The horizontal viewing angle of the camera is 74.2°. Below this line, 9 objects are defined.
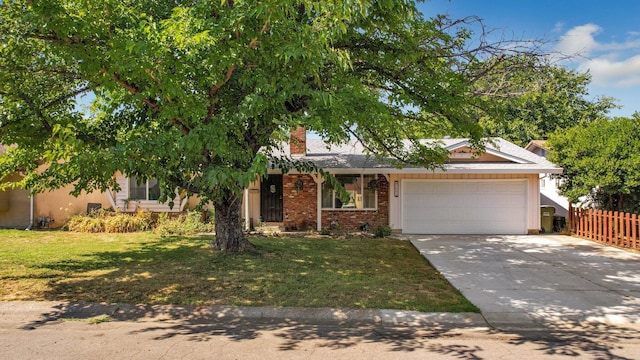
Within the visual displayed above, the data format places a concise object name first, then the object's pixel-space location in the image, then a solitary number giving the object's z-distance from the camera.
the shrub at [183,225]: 14.26
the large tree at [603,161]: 12.52
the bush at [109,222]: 14.95
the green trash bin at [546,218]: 15.52
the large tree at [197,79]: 5.98
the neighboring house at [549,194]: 20.91
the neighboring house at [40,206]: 16.03
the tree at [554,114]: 31.78
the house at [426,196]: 14.84
